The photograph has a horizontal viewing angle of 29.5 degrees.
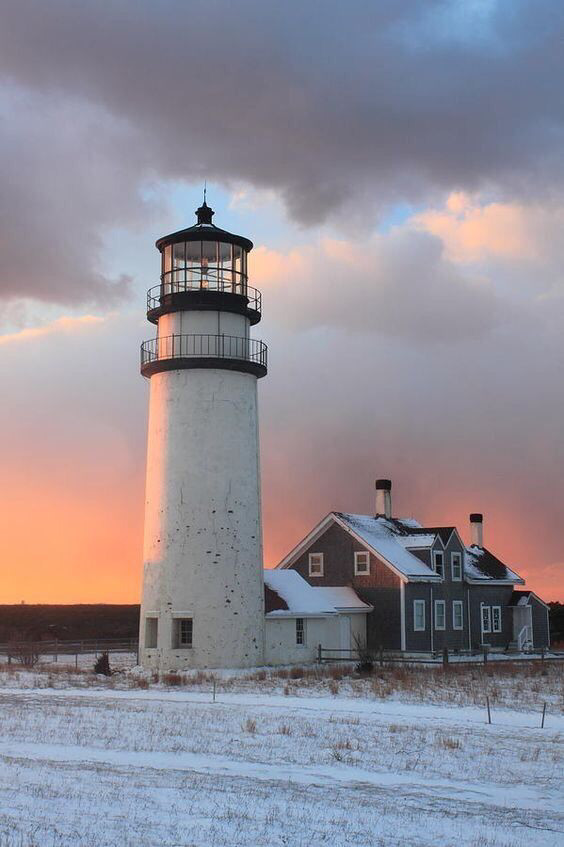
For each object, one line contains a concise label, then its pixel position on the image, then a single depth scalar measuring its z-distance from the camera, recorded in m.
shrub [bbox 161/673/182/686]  33.03
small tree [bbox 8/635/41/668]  39.75
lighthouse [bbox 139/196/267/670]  36.56
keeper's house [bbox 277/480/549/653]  44.97
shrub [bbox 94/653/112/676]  35.66
